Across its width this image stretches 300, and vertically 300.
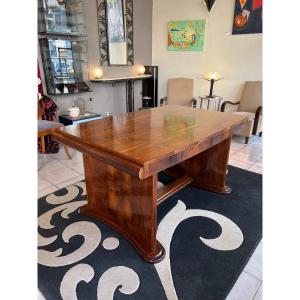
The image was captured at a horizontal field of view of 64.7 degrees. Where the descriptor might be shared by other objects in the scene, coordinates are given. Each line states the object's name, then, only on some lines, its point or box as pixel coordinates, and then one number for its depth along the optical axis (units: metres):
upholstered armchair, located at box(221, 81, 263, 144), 3.72
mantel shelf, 4.23
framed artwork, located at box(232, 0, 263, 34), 3.79
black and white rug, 1.36
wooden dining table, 1.32
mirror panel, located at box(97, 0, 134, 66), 4.15
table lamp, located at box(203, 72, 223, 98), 4.30
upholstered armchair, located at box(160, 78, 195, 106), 4.70
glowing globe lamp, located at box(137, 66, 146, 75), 5.01
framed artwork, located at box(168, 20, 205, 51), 4.50
